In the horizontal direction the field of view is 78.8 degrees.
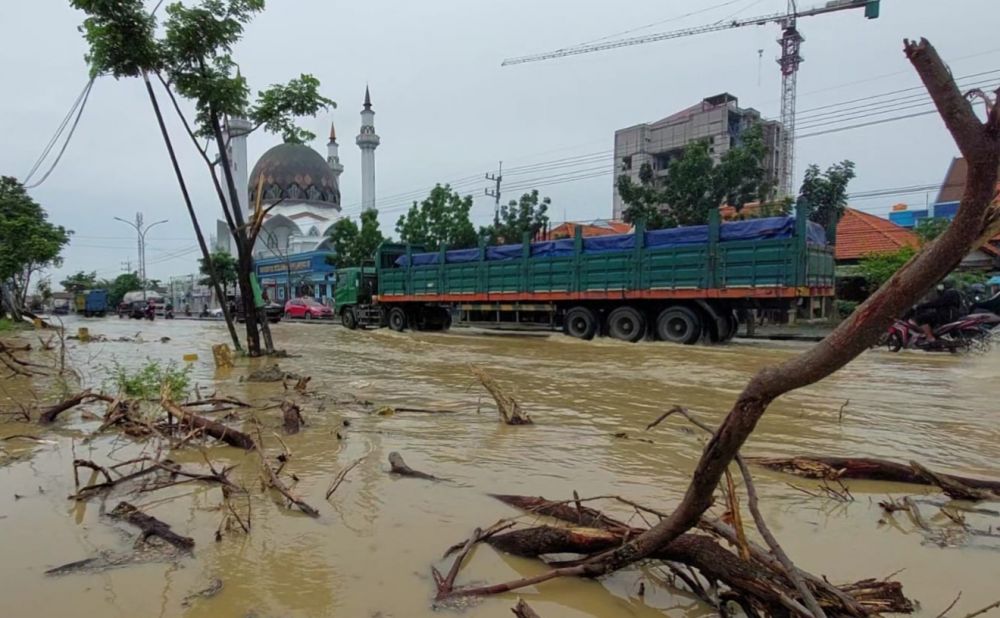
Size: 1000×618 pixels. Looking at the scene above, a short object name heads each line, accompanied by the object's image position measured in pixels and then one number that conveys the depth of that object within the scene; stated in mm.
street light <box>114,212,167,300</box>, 54344
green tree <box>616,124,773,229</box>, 20172
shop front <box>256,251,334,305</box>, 43031
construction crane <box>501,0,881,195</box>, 46266
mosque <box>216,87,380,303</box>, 44938
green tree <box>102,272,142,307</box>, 59281
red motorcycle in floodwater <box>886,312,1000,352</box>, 11398
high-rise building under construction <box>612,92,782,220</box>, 48469
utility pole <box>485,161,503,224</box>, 35581
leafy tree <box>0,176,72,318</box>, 24875
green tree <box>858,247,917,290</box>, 17188
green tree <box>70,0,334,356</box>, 9742
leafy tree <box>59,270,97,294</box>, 67625
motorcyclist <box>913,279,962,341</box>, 11716
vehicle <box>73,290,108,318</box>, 43188
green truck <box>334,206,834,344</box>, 13297
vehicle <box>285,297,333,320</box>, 30750
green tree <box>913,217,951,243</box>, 18453
